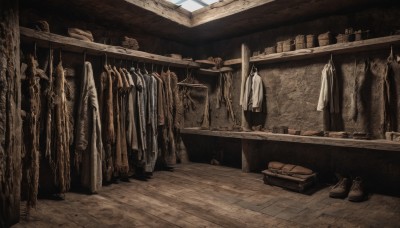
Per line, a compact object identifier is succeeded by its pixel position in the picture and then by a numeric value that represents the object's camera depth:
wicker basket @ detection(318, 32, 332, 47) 3.92
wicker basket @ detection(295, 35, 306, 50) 4.16
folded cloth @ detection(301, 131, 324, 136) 3.79
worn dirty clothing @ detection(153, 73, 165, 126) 4.43
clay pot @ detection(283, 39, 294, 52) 4.28
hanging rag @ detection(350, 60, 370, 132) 3.79
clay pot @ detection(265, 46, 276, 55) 4.51
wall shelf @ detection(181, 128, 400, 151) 3.07
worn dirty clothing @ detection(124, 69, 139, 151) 3.99
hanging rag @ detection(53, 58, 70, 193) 3.25
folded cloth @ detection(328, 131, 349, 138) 3.54
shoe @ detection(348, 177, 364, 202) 3.22
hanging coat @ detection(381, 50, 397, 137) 3.51
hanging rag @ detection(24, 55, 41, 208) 2.88
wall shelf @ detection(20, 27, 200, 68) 3.09
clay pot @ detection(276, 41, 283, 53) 4.38
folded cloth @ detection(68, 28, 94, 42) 3.54
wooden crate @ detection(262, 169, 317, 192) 3.56
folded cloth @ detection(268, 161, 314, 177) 3.73
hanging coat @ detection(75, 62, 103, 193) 3.50
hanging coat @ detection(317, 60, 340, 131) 3.94
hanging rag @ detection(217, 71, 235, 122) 5.25
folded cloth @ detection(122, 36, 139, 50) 4.18
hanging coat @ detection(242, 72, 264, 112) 4.65
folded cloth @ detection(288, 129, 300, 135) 3.95
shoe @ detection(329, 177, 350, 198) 3.36
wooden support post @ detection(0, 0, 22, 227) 2.49
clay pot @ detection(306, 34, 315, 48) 4.07
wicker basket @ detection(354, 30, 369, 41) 3.62
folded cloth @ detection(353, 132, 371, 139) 3.38
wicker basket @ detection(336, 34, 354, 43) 3.71
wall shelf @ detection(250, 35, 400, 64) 3.41
